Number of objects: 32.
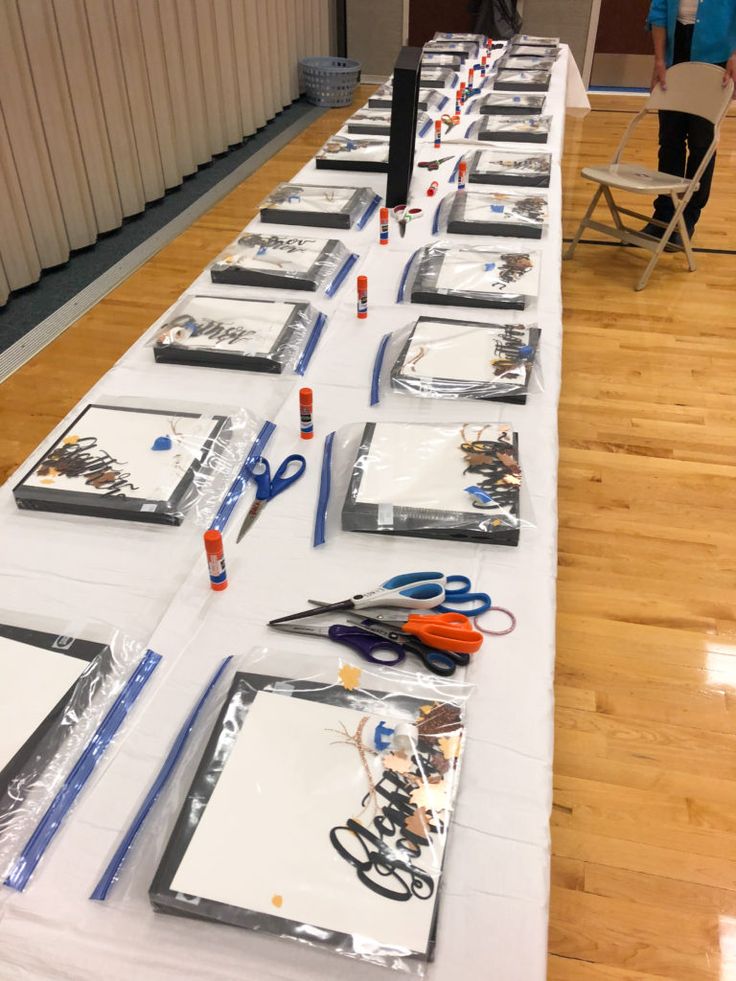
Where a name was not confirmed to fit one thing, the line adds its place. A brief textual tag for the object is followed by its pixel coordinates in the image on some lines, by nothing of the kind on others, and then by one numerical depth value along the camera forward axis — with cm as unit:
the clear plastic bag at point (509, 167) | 227
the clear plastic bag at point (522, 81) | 335
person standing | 299
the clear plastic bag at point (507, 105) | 301
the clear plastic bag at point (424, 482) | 104
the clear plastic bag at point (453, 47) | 395
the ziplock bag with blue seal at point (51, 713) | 72
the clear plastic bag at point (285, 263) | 169
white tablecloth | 65
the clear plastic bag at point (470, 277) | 163
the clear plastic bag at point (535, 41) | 425
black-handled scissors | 86
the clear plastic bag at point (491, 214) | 194
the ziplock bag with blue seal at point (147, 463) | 107
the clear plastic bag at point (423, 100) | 304
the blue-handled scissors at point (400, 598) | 92
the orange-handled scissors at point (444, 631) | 87
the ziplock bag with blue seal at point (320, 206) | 202
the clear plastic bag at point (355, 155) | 243
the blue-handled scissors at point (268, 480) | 110
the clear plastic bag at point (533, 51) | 402
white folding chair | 294
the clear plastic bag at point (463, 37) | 420
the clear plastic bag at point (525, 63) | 369
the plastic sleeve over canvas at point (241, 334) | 141
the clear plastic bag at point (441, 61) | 371
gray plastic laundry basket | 568
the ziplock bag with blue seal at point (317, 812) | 65
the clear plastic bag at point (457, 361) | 133
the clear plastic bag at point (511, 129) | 269
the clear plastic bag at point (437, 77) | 341
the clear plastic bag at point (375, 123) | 278
